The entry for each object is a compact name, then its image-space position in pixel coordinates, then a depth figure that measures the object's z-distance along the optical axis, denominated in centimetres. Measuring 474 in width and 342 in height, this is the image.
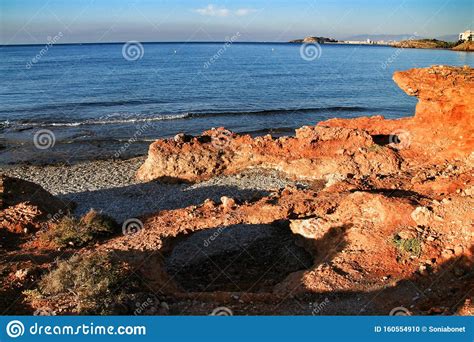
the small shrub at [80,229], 1655
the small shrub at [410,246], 1427
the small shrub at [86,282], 1081
